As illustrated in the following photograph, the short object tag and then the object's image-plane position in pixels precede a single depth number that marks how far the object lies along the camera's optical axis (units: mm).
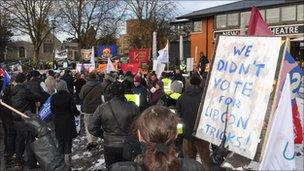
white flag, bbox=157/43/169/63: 12722
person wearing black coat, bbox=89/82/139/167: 4423
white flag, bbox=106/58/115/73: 12946
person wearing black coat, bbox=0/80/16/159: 6508
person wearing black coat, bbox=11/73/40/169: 6057
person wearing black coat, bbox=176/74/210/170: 4902
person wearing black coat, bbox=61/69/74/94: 11376
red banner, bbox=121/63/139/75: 14704
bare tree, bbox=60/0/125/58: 40350
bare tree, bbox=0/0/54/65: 39516
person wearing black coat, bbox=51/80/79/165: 5957
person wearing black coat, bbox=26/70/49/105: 7104
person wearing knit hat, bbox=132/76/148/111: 6451
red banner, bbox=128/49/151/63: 16243
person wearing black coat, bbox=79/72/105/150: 7566
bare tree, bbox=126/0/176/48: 43726
